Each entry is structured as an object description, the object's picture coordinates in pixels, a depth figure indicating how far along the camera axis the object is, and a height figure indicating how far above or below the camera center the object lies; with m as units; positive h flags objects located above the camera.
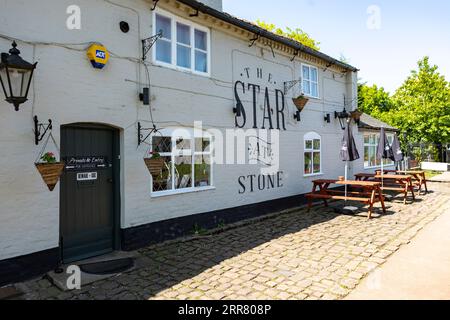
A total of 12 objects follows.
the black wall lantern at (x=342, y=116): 12.59 +1.86
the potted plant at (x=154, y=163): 5.94 +0.04
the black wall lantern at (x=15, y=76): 4.28 +1.25
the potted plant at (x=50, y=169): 4.50 -0.04
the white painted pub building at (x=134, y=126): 4.86 +0.79
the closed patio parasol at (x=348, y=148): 9.86 +0.48
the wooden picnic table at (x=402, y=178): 11.12 -0.62
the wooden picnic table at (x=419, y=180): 13.04 -0.70
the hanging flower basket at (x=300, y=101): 10.20 +1.99
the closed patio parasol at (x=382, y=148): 11.89 +0.56
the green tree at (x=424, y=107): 23.52 +4.16
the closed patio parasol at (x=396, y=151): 12.11 +0.45
